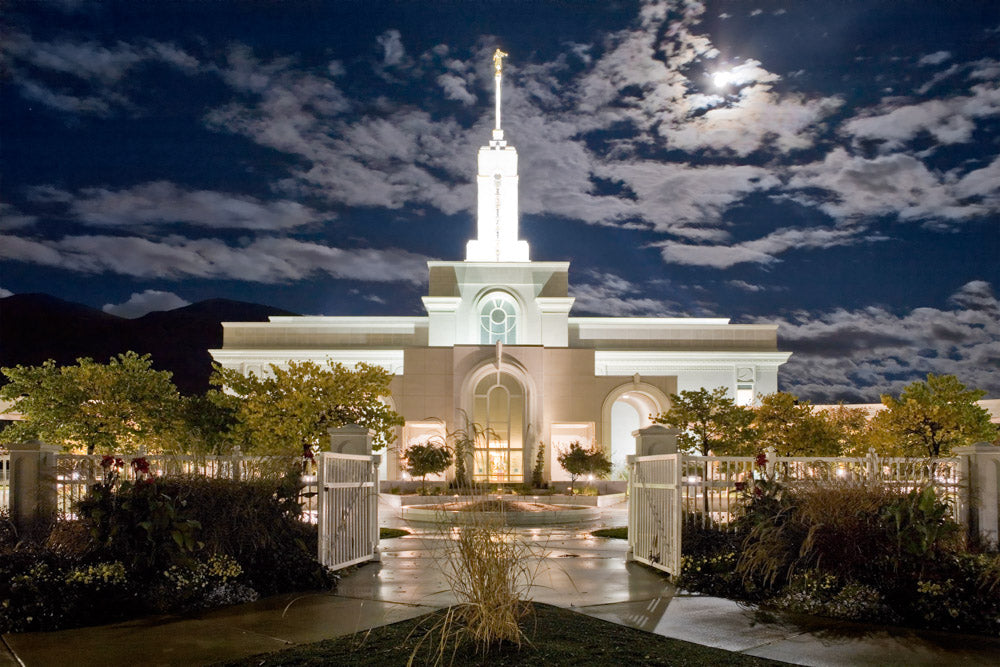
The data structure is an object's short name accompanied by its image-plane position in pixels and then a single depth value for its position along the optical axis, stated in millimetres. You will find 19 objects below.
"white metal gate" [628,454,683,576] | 10242
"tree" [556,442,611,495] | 32000
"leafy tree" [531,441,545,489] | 33091
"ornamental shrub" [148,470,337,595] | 9328
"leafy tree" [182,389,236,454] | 23812
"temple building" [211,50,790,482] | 36094
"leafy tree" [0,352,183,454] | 23078
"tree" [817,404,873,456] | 24814
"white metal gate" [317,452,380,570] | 10273
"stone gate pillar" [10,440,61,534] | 10258
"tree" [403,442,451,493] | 30188
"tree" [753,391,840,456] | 24547
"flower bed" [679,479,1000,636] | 8125
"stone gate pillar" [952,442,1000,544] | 10266
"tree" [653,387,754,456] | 23812
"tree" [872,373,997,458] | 21875
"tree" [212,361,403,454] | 21422
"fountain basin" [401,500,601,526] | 21422
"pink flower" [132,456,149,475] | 9227
